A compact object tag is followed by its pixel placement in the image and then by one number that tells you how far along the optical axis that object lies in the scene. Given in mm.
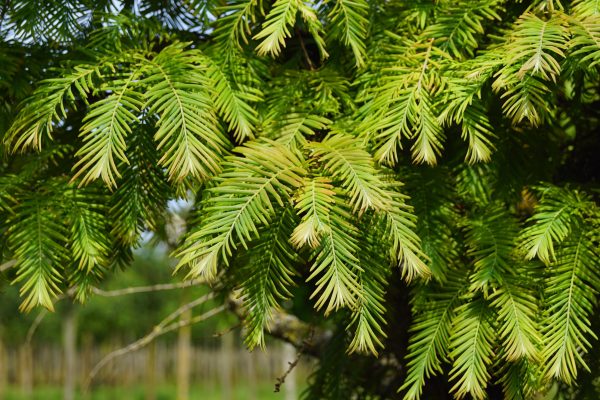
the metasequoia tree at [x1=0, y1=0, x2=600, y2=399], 1678
